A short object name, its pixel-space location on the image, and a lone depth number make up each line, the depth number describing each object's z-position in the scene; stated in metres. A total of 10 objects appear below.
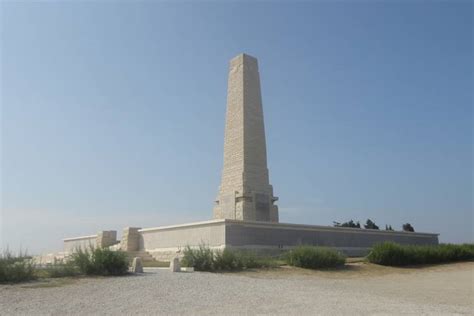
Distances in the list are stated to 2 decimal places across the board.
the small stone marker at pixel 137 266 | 14.37
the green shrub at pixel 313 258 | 17.38
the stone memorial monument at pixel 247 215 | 23.27
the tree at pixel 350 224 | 35.31
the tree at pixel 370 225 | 36.28
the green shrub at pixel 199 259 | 15.80
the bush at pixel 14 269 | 11.62
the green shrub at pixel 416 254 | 19.59
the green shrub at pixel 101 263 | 13.23
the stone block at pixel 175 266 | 14.92
